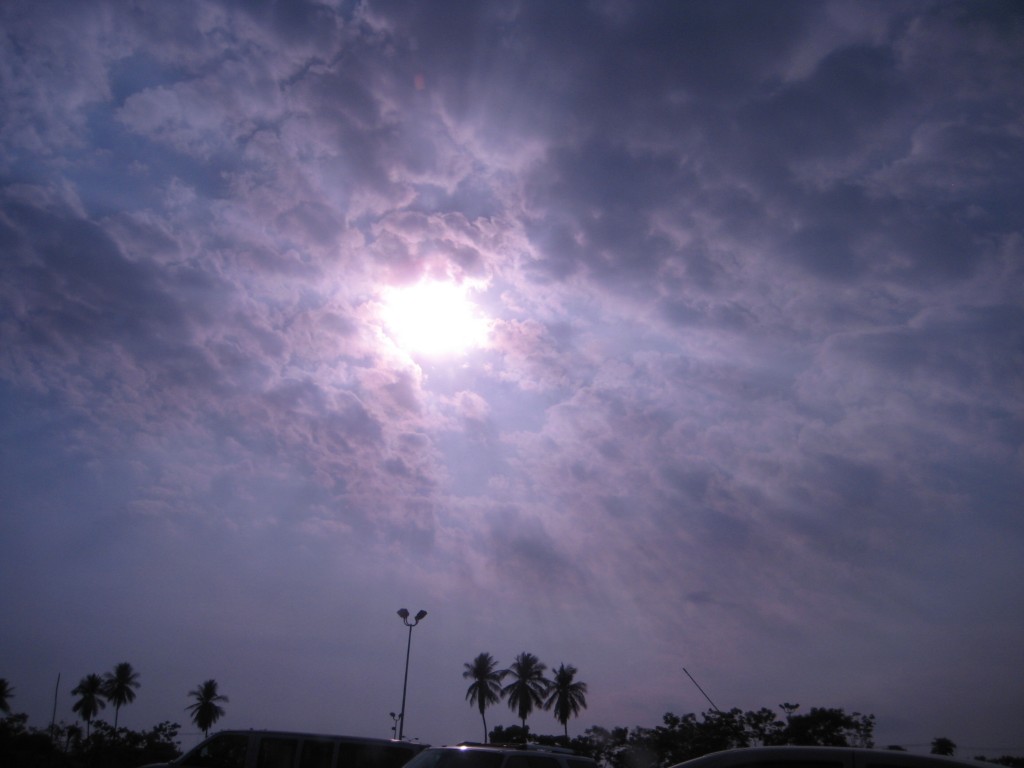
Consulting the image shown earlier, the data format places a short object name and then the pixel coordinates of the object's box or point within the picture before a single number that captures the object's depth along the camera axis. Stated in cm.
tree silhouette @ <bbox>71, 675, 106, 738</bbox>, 8050
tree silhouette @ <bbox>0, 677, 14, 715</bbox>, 6701
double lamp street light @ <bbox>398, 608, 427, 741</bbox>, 3266
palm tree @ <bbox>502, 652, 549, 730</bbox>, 6094
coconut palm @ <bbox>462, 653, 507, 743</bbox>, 6222
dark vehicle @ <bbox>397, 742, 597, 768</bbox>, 1070
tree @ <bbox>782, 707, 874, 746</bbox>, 3173
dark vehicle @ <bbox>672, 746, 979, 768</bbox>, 526
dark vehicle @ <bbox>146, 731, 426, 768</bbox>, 1345
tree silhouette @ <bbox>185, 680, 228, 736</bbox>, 7312
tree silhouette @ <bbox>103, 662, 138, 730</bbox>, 7962
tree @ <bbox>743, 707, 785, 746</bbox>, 3706
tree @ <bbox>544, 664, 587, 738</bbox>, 6072
